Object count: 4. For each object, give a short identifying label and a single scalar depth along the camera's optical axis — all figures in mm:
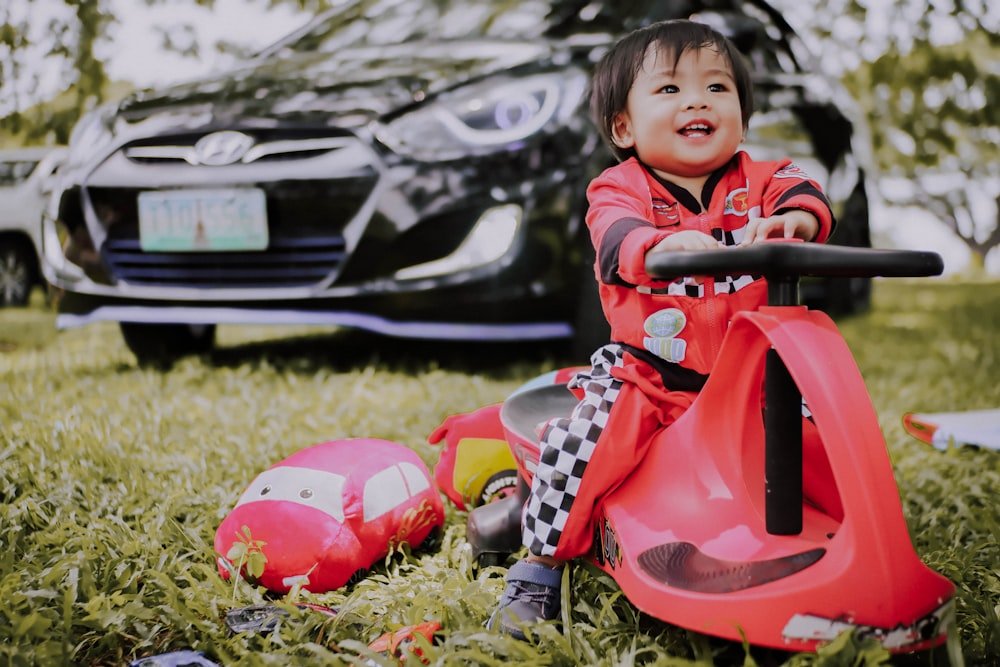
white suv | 5195
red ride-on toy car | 1055
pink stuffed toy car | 1533
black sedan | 2969
